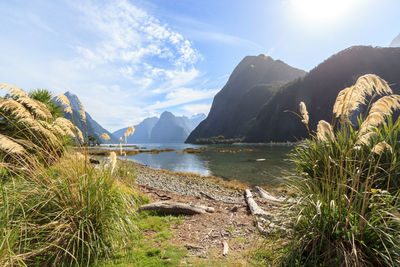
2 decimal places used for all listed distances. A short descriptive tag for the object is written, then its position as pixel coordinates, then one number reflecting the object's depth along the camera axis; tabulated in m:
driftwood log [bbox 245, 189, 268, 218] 6.94
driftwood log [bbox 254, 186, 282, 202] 10.51
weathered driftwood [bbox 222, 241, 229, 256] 3.89
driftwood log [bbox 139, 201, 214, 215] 6.62
